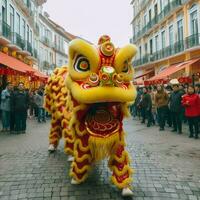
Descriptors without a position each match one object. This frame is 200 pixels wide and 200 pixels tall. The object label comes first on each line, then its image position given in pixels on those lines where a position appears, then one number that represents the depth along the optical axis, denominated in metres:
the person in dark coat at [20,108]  11.18
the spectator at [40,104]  15.55
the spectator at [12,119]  11.49
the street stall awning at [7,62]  15.86
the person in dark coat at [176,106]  11.19
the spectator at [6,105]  11.38
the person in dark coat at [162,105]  12.13
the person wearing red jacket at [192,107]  10.06
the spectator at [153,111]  14.03
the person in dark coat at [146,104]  13.66
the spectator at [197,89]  11.78
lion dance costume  4.48
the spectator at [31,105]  17.14
